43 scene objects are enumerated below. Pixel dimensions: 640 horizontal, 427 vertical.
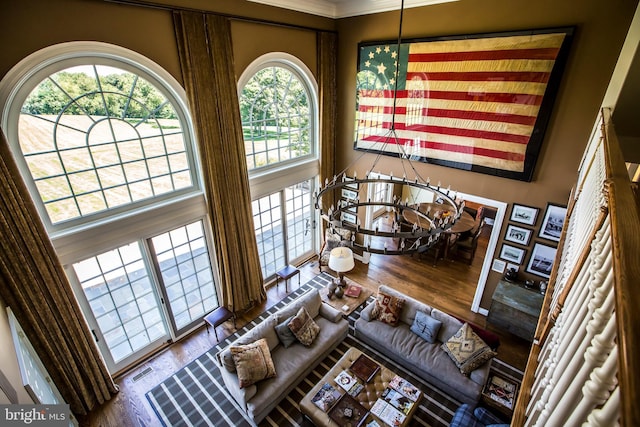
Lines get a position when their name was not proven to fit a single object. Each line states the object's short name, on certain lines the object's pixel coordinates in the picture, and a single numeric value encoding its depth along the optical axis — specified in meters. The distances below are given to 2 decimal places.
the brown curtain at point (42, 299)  3.03
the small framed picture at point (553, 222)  4.53
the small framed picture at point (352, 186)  6.96
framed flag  4.20
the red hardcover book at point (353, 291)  5.78
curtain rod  3.44
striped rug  4.01
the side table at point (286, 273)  6.24
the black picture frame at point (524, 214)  4.75
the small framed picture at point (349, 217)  7.37
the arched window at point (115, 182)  3.36
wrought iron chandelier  2.68
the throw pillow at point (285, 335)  4.60
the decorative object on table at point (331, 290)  5.75
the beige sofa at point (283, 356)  3.94
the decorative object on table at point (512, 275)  5.18
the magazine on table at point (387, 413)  3.63
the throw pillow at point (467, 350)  4.16
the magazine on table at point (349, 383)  3.97
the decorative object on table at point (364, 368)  4.14
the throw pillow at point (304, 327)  4.62
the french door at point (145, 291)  4.18
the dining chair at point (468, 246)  7.48
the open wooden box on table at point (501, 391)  3.84
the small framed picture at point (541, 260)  4.80
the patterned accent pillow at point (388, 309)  5.03
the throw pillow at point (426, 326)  4.67
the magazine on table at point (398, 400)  3.78
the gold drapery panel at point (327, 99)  5.96
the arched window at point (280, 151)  5.34
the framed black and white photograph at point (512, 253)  5.05
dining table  7.25
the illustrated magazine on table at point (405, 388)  3.92
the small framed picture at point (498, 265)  5.29
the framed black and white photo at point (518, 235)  4.90
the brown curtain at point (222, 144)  4.08
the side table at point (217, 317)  5.13
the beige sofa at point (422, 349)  4.11
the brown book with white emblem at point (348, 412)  3.61
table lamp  5.27
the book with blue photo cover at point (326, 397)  3.78
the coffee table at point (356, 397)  3.68
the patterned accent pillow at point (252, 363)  3.95
